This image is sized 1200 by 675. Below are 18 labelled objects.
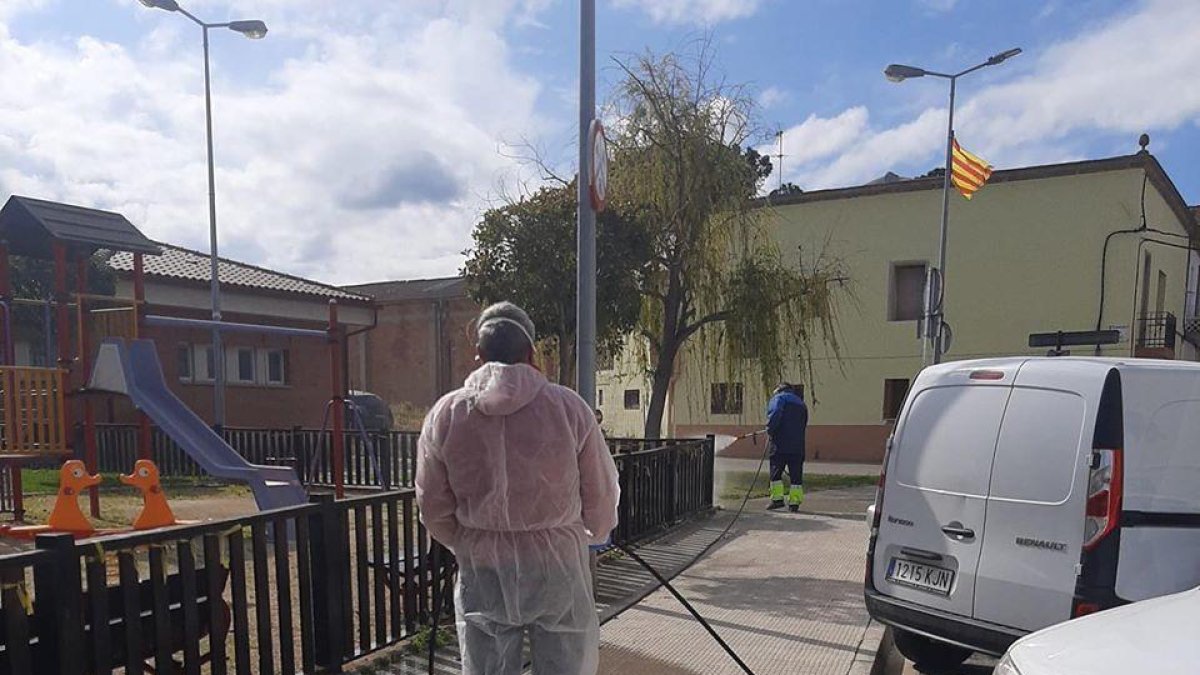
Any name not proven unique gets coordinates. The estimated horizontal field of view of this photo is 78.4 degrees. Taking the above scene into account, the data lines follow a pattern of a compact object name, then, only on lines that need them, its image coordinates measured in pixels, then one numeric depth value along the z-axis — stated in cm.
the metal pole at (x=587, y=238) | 468
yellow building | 1789
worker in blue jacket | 933
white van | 343
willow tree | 944
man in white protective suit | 250
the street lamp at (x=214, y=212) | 1441
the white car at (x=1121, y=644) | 219
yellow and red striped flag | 1434
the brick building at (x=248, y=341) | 1778
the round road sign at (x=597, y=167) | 457
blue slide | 795
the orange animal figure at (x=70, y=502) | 706
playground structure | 842
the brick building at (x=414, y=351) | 3097
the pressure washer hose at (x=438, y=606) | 339
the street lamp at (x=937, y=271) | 1004
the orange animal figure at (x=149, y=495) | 702
